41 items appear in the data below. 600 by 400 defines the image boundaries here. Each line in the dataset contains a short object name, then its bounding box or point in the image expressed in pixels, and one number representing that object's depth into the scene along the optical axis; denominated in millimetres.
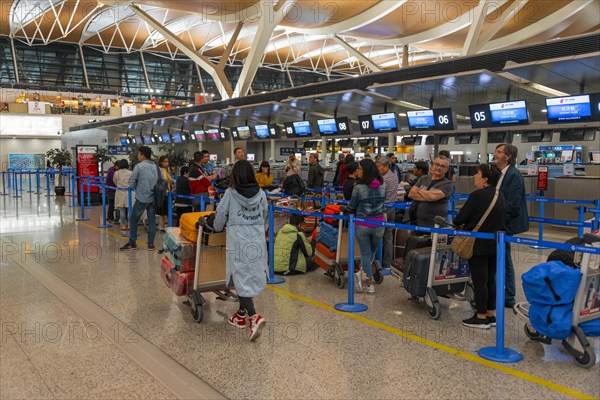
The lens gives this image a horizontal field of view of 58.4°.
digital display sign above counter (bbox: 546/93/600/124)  10188
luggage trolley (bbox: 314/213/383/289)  6645
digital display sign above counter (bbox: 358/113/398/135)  14848
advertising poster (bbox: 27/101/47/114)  39125
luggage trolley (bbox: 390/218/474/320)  5339
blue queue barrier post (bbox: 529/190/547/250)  8641
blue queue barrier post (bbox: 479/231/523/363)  4203
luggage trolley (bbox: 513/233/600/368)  4035
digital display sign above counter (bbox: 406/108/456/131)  13018
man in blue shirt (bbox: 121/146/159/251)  8602
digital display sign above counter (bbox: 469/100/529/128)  11375
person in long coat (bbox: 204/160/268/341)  4668
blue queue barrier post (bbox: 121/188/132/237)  10712
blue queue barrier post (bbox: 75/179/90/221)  13297
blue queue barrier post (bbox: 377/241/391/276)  7478
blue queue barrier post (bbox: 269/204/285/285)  6921
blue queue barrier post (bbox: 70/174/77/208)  15750
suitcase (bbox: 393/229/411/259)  7352
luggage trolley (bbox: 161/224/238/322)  5207
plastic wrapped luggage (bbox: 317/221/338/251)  6867
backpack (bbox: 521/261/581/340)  4055
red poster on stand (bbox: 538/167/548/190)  12016
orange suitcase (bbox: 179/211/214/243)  5301
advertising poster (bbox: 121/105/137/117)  41688
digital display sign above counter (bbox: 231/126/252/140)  22288
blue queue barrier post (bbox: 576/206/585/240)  7797
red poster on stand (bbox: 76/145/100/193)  17172
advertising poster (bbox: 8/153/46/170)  38469
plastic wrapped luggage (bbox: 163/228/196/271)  5316
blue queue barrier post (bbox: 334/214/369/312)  5641
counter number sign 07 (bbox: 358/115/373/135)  15508
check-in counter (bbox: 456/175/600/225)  11477
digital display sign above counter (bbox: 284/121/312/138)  18797
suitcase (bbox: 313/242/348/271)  6844
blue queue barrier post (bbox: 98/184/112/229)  11942
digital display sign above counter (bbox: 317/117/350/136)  16884
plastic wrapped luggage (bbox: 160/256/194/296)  5316
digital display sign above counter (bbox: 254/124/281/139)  20328
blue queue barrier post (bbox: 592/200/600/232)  5932
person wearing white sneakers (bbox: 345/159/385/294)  6070
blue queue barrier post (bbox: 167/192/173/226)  10242
